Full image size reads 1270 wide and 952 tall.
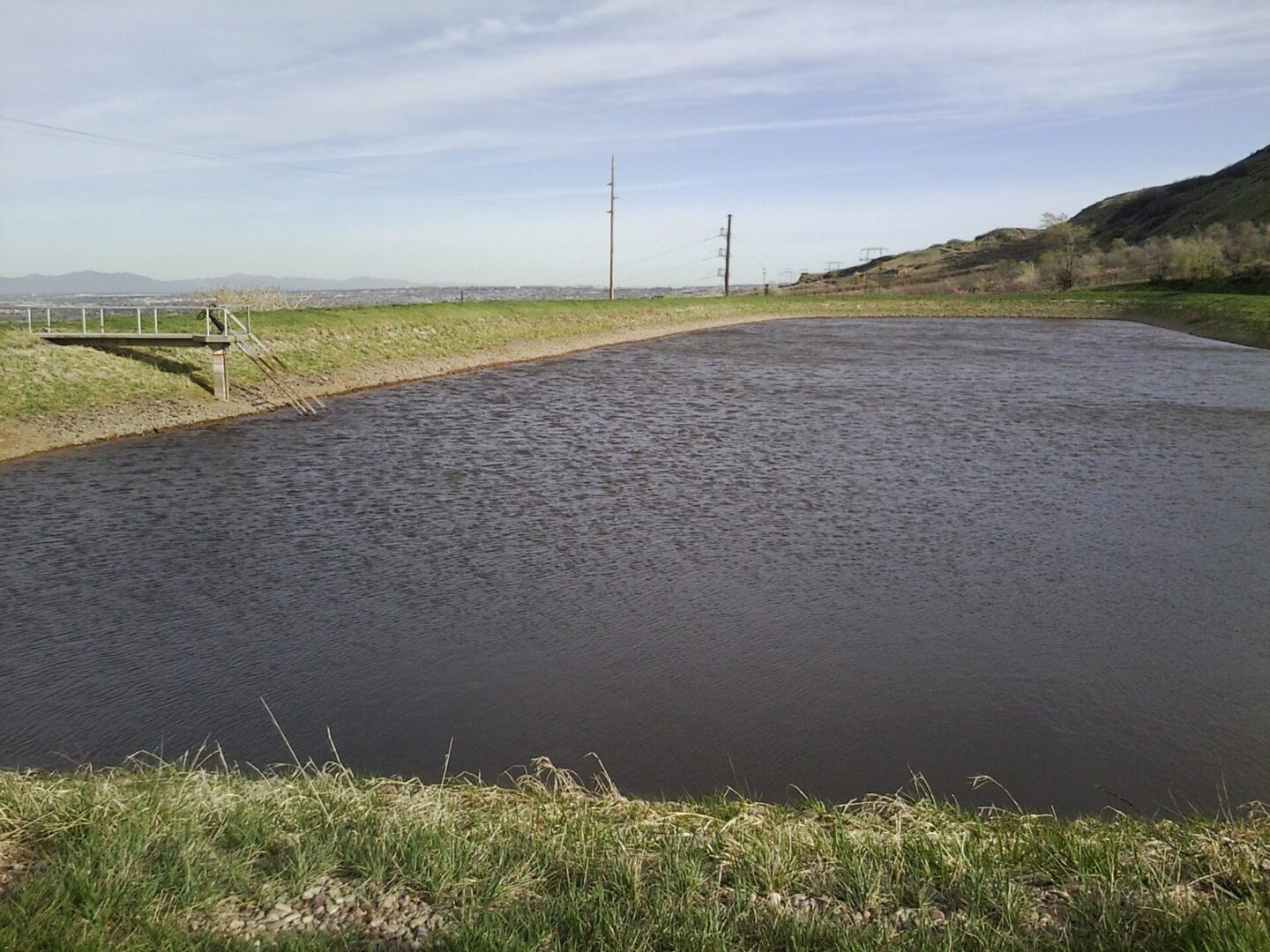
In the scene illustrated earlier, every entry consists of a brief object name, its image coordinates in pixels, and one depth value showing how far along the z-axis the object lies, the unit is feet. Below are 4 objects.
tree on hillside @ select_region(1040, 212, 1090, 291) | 317.22
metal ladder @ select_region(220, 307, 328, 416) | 87.61
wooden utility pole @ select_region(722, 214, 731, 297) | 320.29
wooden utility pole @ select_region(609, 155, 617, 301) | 223.92
